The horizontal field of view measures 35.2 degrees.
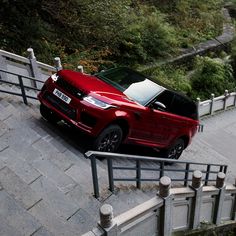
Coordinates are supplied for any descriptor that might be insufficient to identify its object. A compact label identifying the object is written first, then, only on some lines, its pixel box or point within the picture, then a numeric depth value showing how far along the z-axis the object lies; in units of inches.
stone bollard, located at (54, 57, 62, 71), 340.8
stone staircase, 197.9
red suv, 247.9
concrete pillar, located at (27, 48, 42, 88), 338.4
